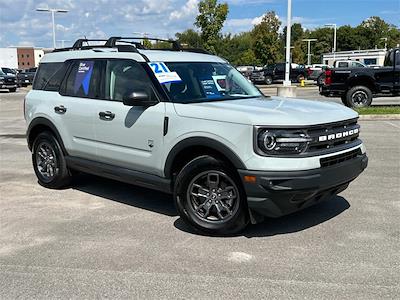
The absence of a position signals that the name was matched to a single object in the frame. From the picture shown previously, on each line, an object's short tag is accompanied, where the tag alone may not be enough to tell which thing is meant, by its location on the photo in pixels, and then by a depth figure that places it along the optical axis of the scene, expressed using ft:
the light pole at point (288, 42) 76.84
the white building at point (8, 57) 309.47
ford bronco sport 14.17
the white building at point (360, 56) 173.56
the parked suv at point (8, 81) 116.57
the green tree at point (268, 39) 177.06
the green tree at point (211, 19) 131.75
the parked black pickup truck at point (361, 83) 53.88
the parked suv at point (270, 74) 134.82
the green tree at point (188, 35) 210.49
